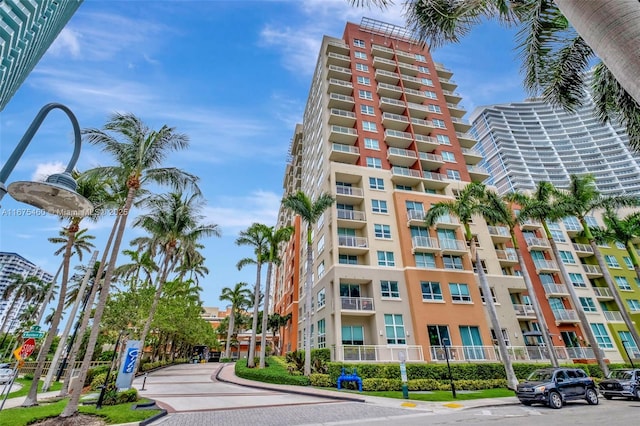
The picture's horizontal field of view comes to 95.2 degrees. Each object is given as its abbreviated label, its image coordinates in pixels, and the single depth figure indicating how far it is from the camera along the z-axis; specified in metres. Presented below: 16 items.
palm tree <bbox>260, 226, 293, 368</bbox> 30.77
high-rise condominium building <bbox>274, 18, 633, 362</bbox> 24.59
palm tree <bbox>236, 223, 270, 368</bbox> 31.33
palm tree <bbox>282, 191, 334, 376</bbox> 24.27
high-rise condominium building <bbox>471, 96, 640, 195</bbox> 127.47
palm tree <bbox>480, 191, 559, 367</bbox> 23.78
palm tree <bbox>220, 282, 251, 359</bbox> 56.78
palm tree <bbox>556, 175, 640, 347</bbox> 26.14
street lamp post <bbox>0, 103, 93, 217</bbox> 4.45
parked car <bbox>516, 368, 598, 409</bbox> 14.19
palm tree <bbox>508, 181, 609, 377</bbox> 25.80
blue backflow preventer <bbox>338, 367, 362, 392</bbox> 18.73
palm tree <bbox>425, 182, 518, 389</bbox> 19.75
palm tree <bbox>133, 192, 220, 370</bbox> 20.62
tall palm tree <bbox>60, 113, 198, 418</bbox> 13.46
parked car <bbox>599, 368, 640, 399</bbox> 16.34
